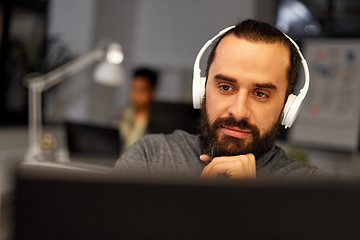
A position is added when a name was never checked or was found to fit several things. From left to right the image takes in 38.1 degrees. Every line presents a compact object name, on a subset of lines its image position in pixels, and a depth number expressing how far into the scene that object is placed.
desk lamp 3.28
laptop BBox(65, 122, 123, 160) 2.31
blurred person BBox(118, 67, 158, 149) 3.21
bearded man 0.77
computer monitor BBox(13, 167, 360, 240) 0.33
